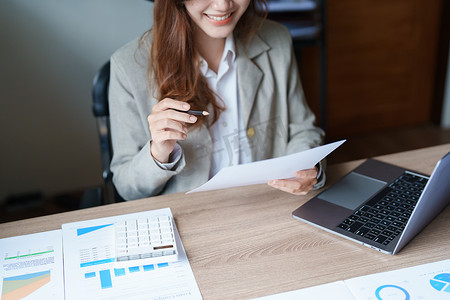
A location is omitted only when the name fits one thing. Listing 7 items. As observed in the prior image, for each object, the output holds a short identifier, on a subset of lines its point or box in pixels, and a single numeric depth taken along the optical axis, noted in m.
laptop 0.82
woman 1.10
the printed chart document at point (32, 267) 0.77
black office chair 1.27
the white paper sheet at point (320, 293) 0.74
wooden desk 0.79
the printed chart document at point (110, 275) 0.77
